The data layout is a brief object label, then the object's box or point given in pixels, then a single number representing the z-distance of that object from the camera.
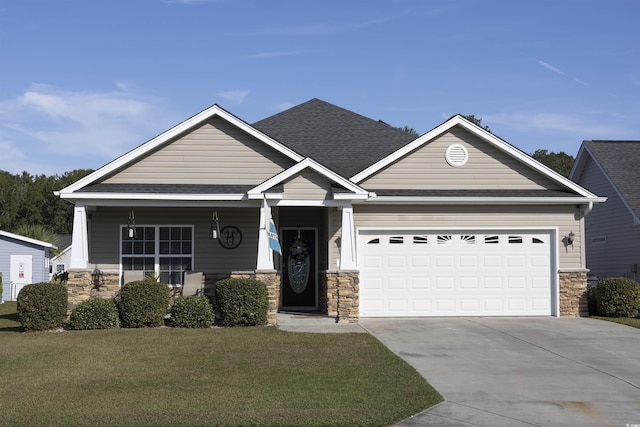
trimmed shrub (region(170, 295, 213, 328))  15.73
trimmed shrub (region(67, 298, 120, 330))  15.61
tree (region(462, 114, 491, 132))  47.84
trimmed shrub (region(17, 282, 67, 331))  15.41
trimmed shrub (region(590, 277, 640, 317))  17.86
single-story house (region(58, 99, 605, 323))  17.83
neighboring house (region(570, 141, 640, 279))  21.94
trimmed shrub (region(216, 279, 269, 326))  15.69
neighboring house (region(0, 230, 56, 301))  32.66
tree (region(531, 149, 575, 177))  50.45
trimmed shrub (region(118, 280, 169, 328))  15.67
